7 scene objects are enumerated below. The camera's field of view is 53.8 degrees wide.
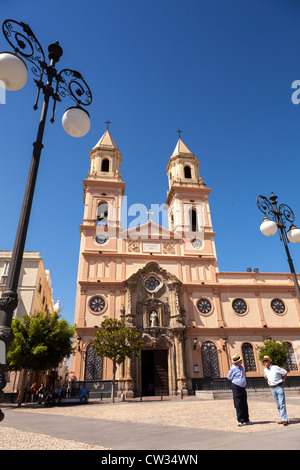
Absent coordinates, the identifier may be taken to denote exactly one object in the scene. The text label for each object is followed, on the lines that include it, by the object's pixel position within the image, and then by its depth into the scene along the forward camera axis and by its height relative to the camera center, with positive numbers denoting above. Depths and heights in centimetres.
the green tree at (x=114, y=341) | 1955 +258
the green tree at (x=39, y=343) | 1847 +246
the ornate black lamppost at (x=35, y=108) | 425 +467
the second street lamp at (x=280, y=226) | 948 +452
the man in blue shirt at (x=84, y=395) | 1800 -58
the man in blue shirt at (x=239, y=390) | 644 -19
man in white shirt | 662 +0
